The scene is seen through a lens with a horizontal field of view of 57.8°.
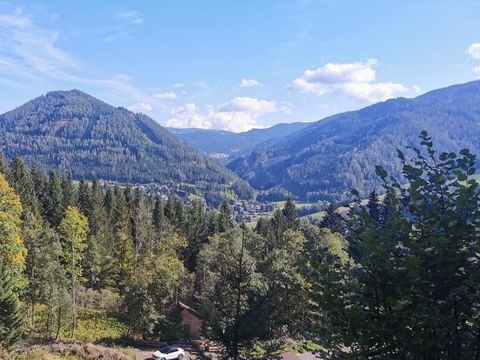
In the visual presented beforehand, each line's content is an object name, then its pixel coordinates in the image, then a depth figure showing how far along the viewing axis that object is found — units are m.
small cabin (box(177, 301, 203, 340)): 42.97
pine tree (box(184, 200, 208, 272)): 68.25
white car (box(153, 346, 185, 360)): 34.94
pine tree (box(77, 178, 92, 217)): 67.62
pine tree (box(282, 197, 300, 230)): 67.87
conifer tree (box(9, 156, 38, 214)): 57.67
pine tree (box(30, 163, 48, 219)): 65.41
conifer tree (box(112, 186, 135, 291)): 60.75
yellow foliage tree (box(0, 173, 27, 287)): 31.36
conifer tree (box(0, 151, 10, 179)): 61.68
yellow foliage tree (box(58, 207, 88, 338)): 43.94
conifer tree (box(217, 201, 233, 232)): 68.56
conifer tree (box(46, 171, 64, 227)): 64.43
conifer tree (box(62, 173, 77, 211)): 66.62
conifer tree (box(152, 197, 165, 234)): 72.25
